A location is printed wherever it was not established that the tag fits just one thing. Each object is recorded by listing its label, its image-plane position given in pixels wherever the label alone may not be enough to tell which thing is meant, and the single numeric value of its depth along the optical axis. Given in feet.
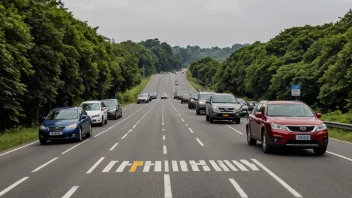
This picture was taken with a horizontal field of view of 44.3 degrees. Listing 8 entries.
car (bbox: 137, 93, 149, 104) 271.90
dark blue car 59.47
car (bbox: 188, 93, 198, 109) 177.70
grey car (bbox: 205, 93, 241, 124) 94.79
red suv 41.83
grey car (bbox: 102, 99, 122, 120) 117.70
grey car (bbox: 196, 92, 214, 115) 129.49
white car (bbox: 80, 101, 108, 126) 93.56
